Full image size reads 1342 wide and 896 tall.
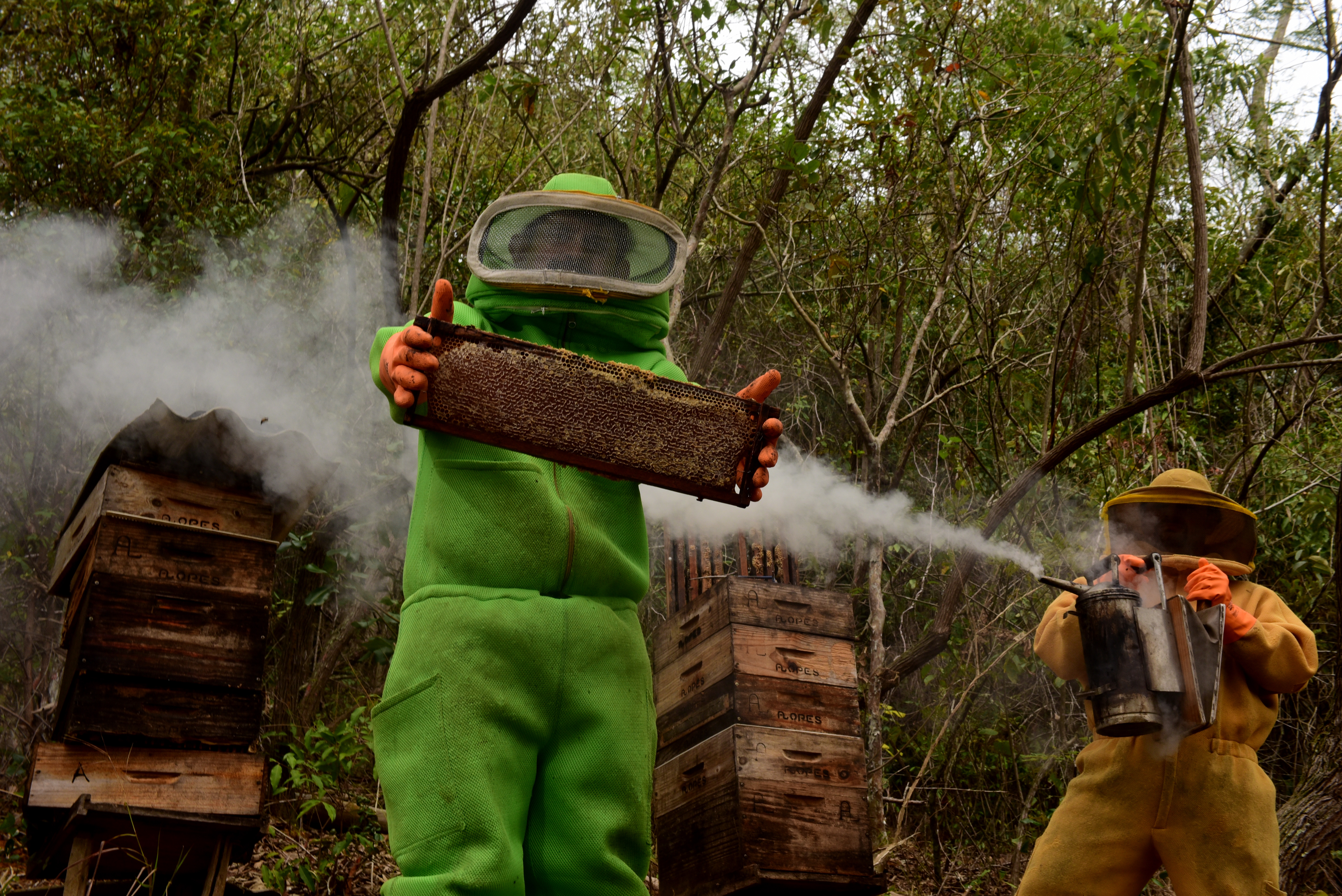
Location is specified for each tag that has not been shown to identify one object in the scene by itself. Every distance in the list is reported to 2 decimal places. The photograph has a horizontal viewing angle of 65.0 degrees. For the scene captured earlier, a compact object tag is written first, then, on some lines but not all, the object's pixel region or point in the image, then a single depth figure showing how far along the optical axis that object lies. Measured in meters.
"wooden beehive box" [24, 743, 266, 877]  2.98
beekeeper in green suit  2.30
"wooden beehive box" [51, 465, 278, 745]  3.09
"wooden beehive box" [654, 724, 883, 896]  3.20
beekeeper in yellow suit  2.83
